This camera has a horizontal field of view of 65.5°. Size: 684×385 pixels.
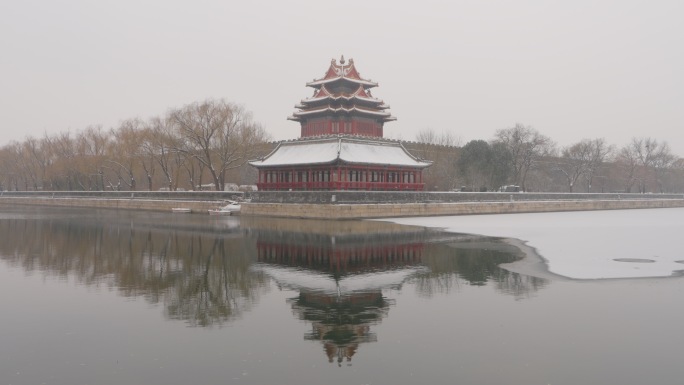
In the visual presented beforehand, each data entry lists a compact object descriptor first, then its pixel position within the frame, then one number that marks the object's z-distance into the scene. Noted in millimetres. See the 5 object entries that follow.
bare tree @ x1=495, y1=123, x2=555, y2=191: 74250
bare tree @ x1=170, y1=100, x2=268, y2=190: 60906
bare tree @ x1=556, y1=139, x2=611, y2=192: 84875
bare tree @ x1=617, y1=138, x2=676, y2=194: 93562
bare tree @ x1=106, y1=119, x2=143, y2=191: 70044
